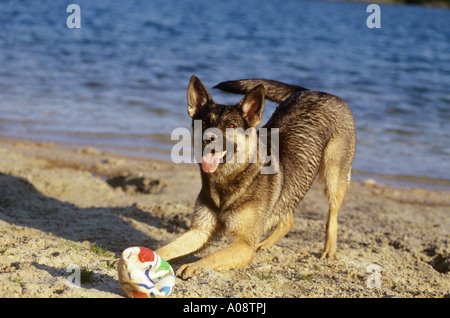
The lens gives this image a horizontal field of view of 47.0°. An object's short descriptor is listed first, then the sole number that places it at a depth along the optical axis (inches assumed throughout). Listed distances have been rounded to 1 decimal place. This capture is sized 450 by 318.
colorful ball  143.4
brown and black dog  179.6
